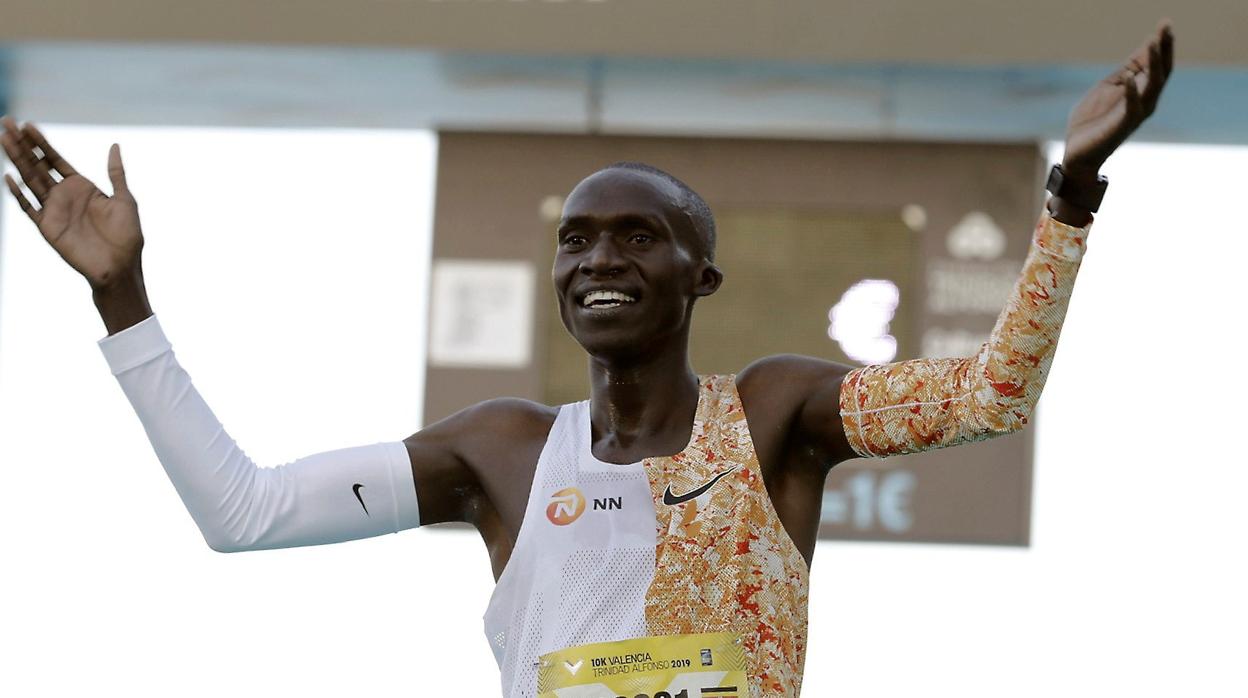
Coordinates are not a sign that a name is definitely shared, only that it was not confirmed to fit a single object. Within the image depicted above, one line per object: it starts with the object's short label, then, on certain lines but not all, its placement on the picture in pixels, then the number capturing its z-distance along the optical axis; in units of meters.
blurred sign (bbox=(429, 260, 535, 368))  16.02
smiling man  5.04
